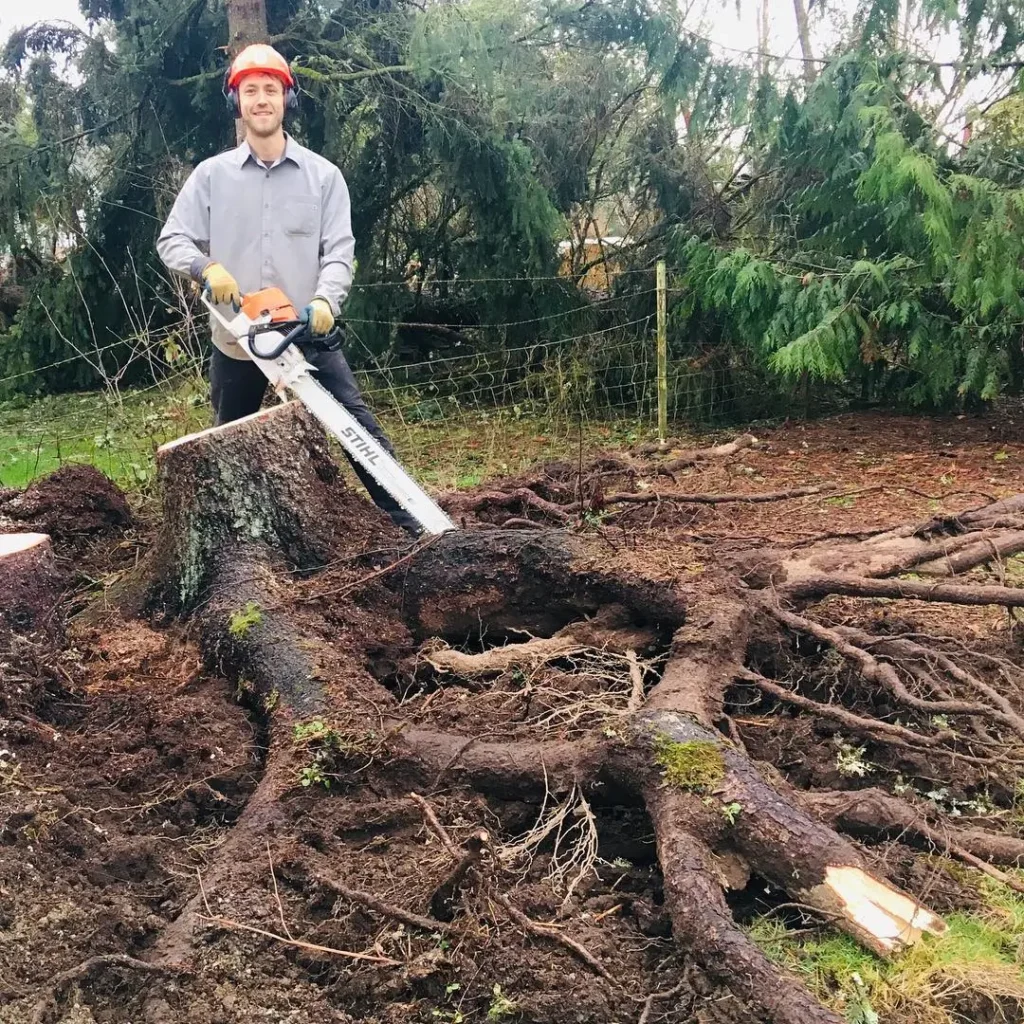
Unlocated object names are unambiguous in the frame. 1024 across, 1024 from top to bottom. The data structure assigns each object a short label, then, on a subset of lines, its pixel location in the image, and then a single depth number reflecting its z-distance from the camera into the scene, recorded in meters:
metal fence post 7.10
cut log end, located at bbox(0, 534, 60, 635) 2.84
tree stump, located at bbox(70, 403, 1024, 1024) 1.92
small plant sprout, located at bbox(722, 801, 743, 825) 2.02
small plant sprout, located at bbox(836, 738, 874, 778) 2.46
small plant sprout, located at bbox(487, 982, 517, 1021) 1.70
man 3.55
